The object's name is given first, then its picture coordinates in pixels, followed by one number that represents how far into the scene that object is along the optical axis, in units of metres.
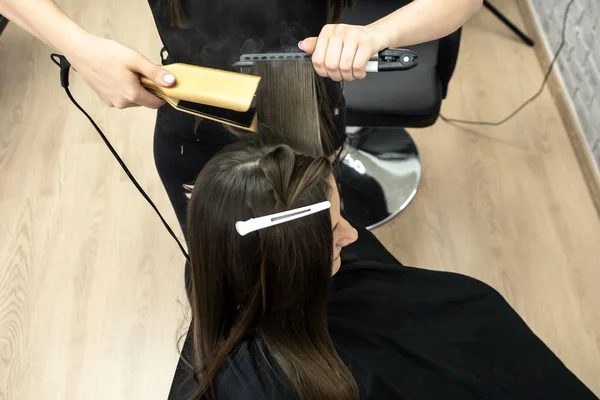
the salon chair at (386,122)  1.23
